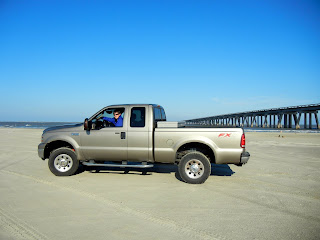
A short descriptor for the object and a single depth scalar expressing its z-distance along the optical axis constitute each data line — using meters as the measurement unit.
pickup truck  6.25
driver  7.02
